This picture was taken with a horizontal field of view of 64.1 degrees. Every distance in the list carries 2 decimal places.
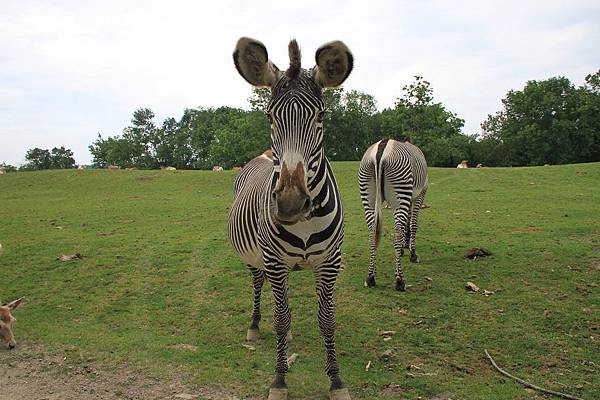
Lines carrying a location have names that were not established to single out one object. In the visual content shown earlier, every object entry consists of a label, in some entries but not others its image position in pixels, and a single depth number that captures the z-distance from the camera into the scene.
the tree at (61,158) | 83.38
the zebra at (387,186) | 8.59
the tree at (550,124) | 53.97
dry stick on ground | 4.88
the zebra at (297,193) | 3.79
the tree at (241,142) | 59.59
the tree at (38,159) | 82.75
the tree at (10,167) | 73.76
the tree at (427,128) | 41.44
